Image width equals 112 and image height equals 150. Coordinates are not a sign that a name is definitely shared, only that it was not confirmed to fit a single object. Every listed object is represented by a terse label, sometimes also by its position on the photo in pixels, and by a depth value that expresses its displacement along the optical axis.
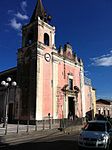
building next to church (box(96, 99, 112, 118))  28.53
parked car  5.16
